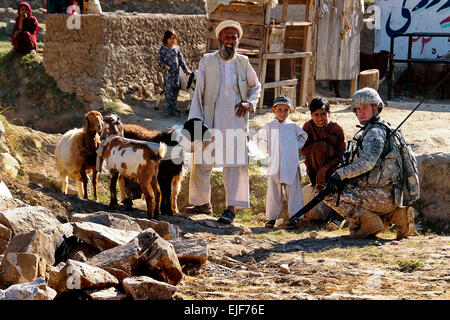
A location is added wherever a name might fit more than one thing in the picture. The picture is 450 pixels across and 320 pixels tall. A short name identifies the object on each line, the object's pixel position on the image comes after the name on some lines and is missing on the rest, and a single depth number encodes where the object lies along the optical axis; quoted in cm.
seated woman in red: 1506
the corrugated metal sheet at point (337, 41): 1597
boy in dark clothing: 840
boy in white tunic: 853
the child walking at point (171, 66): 1349
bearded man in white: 848
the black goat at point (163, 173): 855
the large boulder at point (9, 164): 953
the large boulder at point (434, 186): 963
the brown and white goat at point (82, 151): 909
